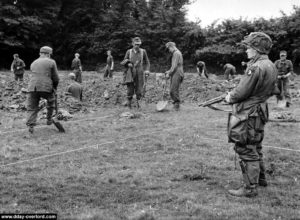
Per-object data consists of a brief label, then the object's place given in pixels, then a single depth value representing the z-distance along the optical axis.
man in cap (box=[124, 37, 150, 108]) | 13.03
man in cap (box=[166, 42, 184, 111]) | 12.62
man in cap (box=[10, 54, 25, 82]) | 21.53
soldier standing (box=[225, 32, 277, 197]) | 4.96
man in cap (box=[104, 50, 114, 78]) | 24.00
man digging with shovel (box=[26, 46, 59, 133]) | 9.17
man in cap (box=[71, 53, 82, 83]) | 20.58
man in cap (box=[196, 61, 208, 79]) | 23.82
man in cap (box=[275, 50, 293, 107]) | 14.41
